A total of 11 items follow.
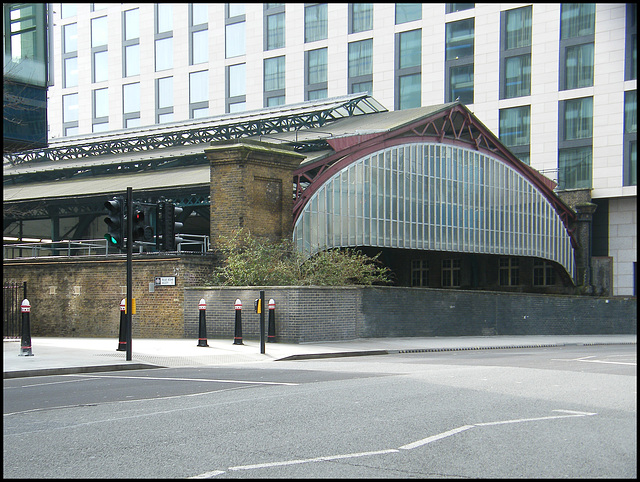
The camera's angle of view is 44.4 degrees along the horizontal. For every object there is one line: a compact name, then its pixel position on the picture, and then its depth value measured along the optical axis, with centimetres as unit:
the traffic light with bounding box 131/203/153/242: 1708
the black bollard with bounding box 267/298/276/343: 2242
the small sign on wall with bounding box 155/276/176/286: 2456
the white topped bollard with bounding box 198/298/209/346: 2086
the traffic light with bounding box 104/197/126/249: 1694
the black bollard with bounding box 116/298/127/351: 1981
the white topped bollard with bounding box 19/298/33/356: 1766
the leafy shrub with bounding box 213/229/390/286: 2434
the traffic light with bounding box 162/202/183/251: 1723
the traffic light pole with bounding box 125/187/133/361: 1688
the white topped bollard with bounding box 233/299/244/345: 2139
